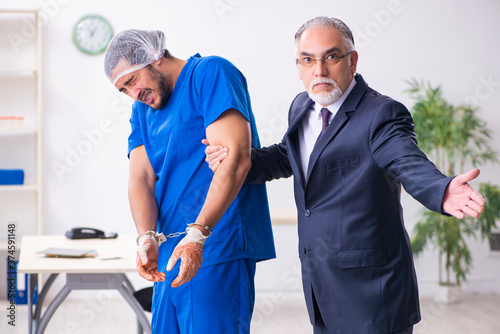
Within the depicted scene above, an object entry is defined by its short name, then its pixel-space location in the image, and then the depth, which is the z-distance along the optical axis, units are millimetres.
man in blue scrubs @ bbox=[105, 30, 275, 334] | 1588
